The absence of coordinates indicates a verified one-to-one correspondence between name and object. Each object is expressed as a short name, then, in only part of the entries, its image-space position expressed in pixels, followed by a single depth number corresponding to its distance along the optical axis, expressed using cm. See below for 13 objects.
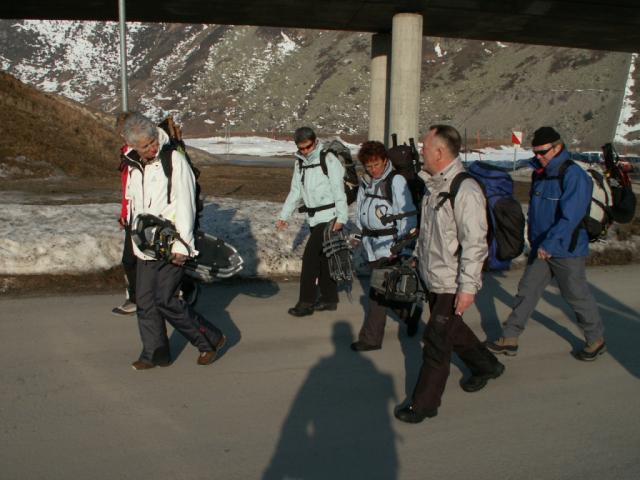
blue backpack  417
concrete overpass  2123
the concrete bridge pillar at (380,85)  2472
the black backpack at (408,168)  546
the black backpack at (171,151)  467
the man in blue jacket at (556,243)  510
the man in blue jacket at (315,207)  635
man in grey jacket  396
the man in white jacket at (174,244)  466
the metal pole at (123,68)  1000
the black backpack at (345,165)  639
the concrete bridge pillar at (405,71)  2134
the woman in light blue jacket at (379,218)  540
